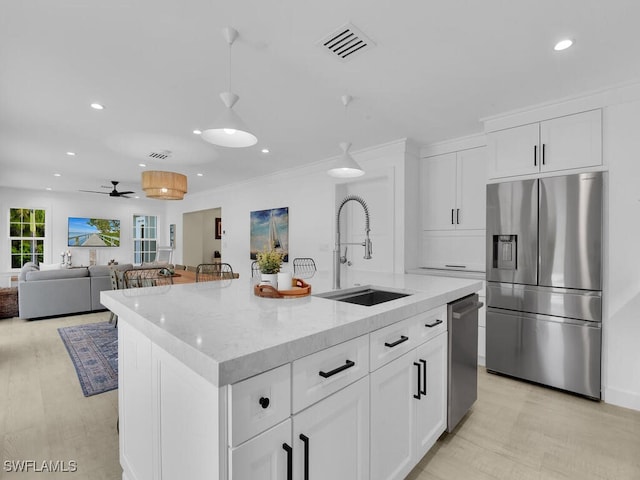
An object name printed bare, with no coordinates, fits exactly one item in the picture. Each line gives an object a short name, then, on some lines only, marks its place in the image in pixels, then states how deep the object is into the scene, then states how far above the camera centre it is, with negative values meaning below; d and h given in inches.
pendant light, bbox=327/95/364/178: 105.7 +23.9
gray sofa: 188.1 -33.4
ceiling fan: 250.0 +35.7
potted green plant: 65.4 -6.1
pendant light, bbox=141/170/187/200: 177.9 +30.4
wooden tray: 62.1 -11.0
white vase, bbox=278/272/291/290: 63.6 -8.9
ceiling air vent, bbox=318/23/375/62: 74.0 +48.5
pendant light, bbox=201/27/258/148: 70.5 +25.2
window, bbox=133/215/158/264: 362.9 -1.4
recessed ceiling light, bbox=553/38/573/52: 77.8 +48.7
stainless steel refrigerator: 101.0 -14.9
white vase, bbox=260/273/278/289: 65.2 -8.7
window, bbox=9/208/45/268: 295.4 +1.5
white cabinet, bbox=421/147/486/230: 144.6 +22.8
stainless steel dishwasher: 75.2 -30.2
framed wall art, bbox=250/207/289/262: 221.3 +5.3
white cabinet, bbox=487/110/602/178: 103.3 +32.6
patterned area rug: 109.0 -50.5
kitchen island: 32.7 -18.7
